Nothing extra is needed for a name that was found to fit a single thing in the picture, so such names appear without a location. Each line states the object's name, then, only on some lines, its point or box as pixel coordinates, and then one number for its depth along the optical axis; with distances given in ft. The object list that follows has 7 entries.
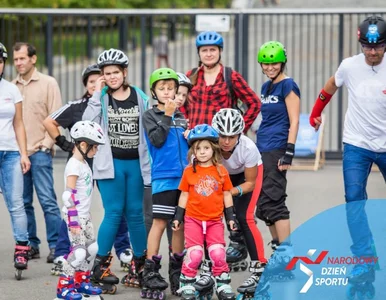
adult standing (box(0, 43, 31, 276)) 59.16
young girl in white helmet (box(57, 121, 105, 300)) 51.19
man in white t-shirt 52.31
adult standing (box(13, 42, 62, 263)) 63.67
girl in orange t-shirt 51.49
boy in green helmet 53.57
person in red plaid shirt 60.70
